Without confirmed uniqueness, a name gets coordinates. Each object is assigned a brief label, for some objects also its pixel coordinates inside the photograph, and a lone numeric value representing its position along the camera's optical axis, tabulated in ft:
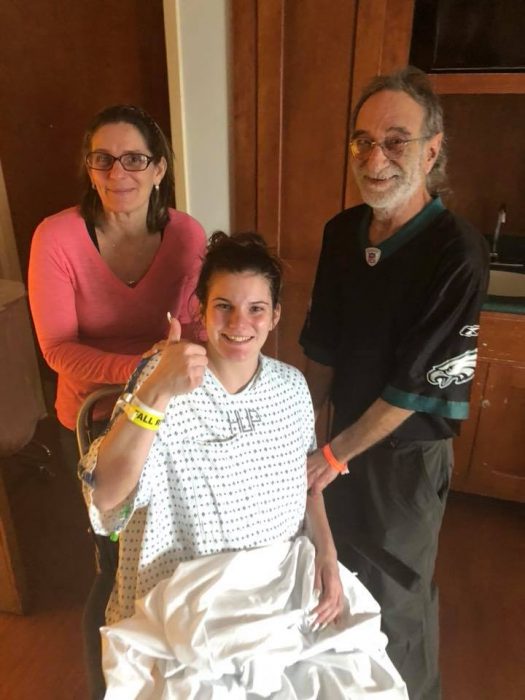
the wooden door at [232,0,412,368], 5.98
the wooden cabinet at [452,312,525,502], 6.59
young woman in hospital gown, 3.21
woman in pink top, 4.26
